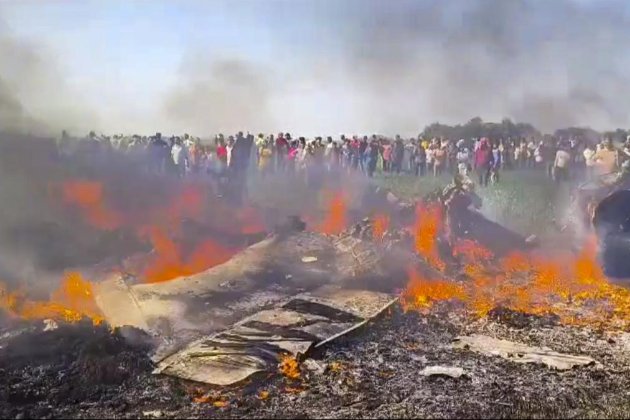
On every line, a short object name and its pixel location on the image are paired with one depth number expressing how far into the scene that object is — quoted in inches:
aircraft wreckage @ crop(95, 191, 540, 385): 348.6
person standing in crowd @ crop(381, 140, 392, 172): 690.2
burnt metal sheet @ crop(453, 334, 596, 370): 353.4
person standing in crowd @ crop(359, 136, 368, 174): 682.2
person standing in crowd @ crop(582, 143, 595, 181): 636.7
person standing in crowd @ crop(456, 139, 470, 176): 676.7
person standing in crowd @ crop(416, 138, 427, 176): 688.4
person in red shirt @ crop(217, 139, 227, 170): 676.1
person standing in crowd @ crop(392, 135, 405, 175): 692.4
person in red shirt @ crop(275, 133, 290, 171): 695.1
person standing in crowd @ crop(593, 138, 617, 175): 625.0
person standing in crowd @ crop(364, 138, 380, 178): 680.4
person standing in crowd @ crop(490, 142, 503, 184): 663.8
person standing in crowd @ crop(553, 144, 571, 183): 646.5
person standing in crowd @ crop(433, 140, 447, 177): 680.4
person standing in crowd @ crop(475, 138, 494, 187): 661.9
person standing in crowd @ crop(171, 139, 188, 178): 679.1
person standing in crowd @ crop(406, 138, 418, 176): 687.1
